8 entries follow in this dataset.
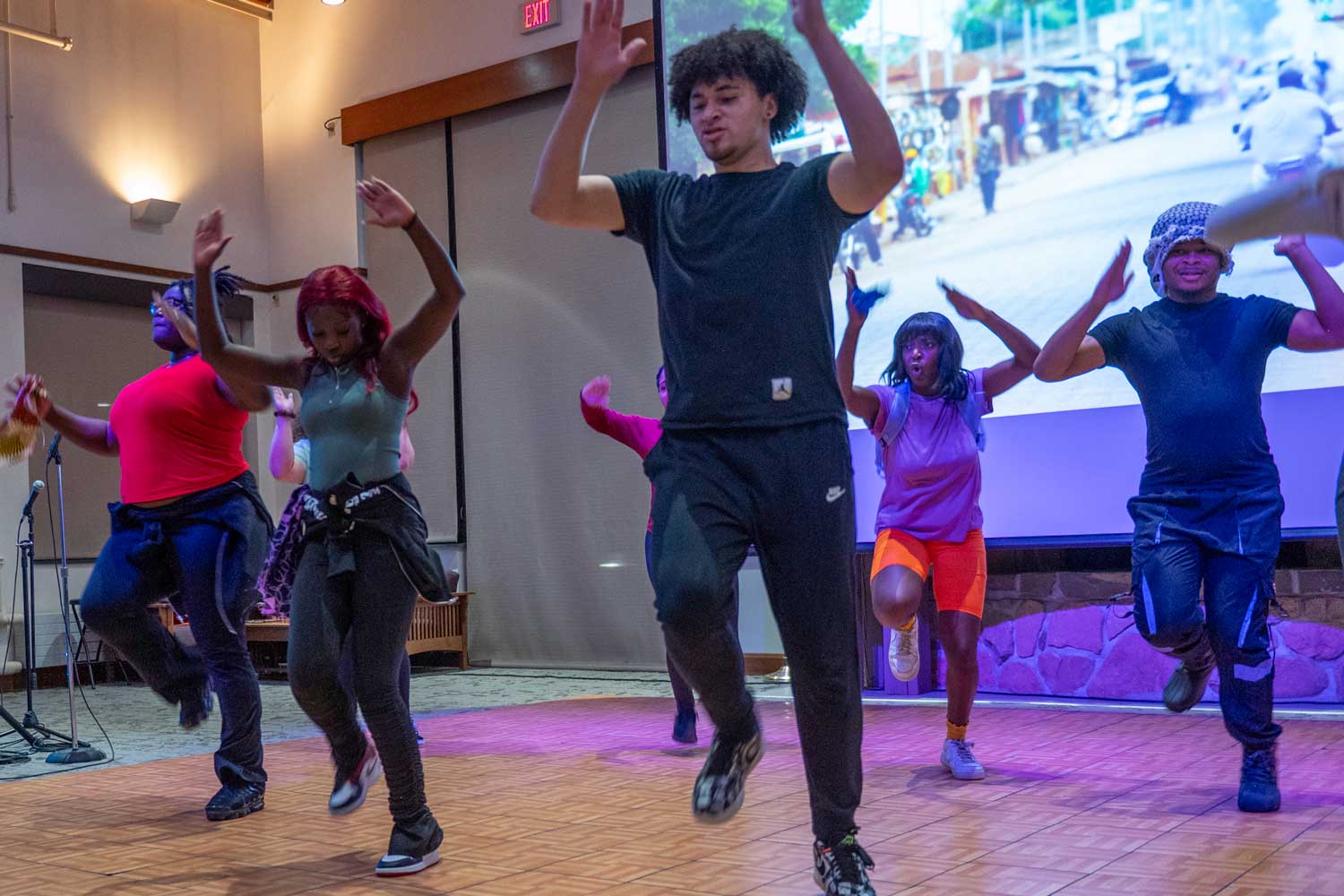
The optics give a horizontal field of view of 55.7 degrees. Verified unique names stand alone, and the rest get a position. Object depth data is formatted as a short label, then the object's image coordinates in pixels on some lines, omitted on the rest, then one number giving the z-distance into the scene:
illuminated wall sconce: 10.29
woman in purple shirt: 4.41
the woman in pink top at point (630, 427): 4.84
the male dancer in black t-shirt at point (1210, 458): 3.60
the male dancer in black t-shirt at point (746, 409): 2.41
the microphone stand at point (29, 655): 5.56
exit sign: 9.73
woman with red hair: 3.15
